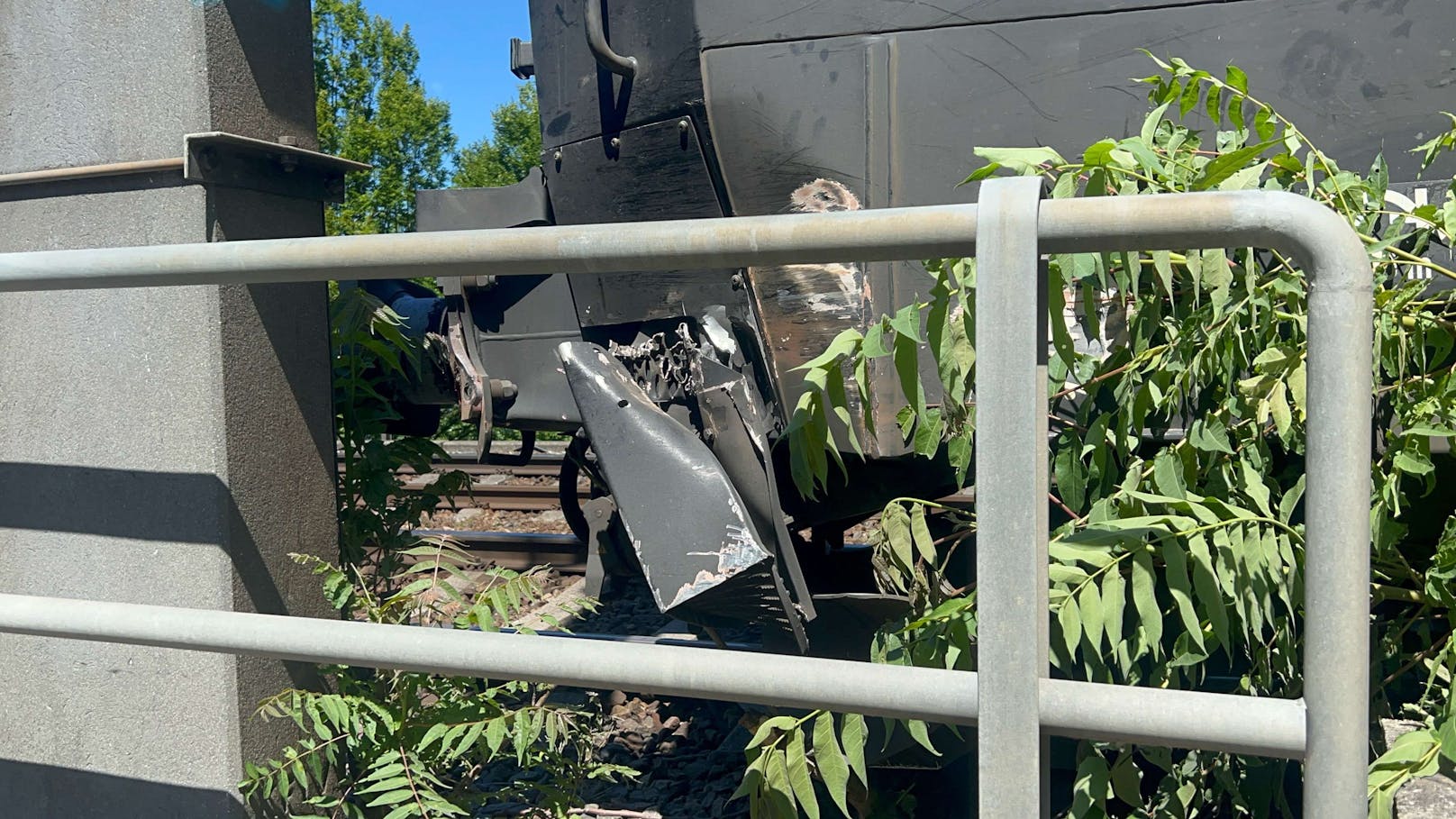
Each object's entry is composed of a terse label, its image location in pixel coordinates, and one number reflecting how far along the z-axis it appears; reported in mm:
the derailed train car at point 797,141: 2414
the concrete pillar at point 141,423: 2252
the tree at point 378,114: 49406
